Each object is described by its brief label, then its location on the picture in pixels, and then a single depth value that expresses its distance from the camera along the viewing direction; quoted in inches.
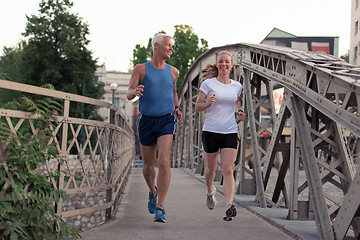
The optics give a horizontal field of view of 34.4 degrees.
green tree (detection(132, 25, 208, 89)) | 1838.1
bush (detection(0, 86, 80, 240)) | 159.0
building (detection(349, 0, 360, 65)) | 1706.0
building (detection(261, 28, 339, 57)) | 2517.2
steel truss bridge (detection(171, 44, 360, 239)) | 188.4
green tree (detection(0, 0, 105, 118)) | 1957.4
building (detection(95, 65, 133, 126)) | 4247.0
